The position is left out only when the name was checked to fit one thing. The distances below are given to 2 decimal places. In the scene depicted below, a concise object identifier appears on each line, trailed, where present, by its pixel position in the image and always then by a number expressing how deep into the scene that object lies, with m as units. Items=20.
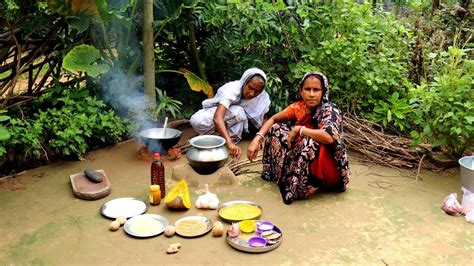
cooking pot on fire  4.45
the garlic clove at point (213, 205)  3.59
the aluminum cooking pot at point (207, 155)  3.85
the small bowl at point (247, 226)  3.19
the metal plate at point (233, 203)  3.54
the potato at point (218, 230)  3.20
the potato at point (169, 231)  3.21
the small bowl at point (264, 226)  3.21
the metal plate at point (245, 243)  3.01
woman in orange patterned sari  3.59
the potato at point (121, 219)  3.36
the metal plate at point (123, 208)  3.49
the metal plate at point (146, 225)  3.23
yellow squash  3.53
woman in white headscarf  4.46
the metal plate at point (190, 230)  3.22
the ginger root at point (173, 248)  3.02
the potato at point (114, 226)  3.29
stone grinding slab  3.76
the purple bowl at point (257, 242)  3.04
